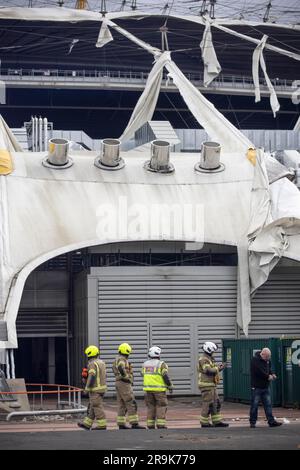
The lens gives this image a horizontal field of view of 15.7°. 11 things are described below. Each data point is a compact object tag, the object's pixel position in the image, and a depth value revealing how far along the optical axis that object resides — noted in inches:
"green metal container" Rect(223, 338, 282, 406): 1192.2
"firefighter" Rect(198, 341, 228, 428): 927.0
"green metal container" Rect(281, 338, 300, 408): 1155.3
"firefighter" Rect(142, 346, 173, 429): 912.9
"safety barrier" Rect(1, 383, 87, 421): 1039.0
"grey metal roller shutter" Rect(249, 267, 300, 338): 1509.6
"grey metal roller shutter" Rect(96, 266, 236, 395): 1454.2
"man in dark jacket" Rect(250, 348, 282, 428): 919.0
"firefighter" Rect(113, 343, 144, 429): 925.8
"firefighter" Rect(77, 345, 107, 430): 908.6
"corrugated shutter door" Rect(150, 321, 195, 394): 1459.2
